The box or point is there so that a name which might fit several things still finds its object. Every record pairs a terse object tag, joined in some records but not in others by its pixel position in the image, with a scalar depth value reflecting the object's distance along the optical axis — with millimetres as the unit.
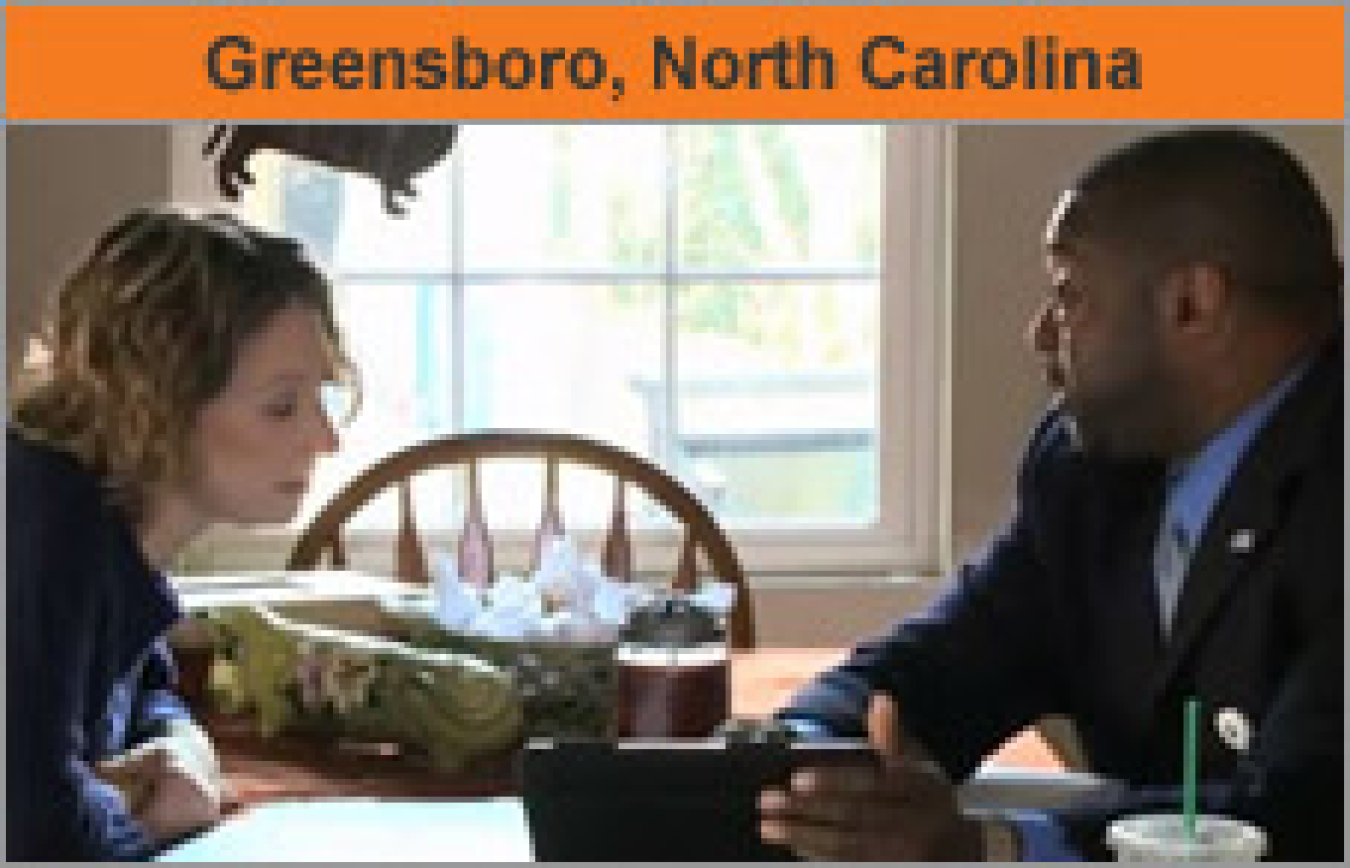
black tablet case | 3320
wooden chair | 4667
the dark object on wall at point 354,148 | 4242
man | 3528
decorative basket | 3846
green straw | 3133
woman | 3531
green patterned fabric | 3814
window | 5355
